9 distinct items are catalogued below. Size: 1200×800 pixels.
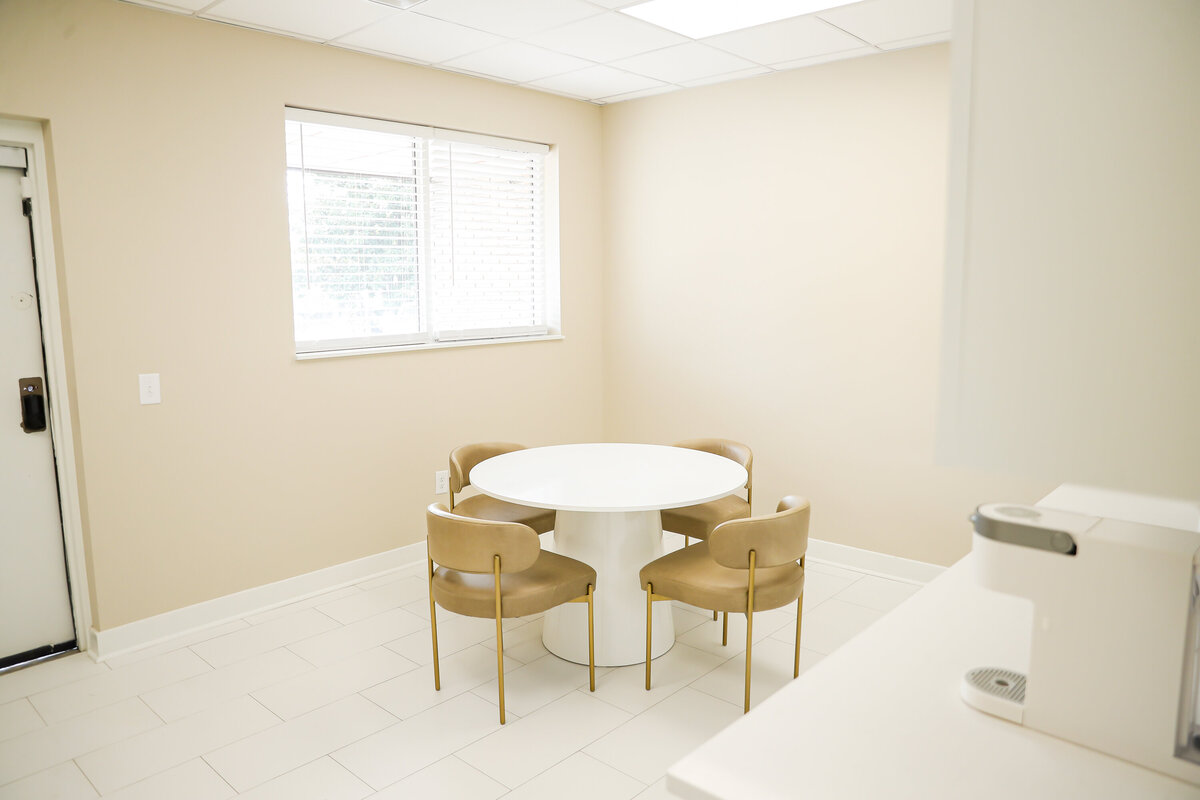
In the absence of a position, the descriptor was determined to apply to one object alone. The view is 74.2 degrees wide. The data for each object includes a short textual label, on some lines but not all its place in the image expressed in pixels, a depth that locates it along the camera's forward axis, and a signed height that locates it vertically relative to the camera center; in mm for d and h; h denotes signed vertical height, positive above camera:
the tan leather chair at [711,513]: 3752 -1013
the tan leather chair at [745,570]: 2834 -1044
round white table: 3215 -980
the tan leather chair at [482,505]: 3748 -977
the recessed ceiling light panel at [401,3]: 3285 +1241
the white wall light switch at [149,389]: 3516 -367
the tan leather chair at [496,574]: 2830 -1058
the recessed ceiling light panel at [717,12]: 3379 +1253
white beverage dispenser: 1296 -558
